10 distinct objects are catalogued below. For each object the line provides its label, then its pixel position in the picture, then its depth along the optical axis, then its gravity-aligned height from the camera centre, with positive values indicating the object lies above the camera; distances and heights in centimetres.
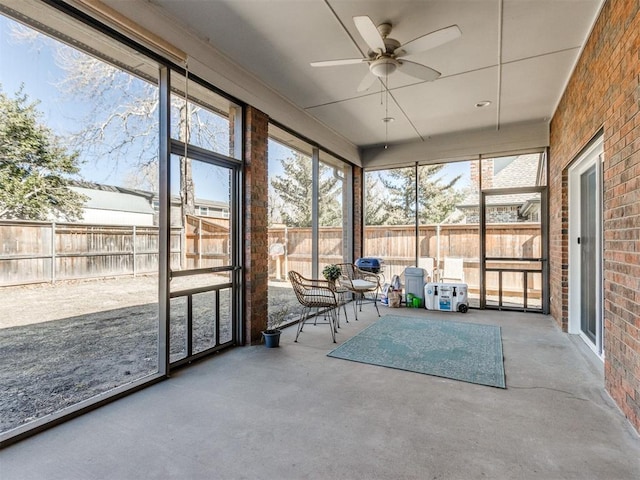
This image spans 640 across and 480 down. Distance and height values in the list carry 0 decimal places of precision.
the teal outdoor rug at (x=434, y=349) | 290 -113
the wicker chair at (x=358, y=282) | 470 -63
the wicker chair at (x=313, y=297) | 389 -67
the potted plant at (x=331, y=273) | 504 -49
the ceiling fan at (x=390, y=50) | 229 +146
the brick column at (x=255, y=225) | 362 +18
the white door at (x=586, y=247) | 307 -7
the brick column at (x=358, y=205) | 638 +68
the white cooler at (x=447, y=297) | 524 -90
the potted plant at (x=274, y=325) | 352 -101
